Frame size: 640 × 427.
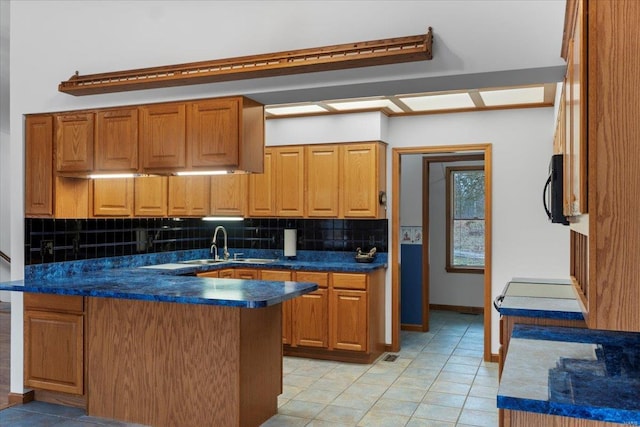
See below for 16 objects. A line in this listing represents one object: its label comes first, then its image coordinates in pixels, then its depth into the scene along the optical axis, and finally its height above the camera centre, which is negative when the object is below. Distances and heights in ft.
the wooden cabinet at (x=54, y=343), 12.24 -2.89
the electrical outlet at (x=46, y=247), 13.38 -0.74
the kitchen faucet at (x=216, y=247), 19.96 -1.10
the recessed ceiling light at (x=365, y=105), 16.05 +3.43
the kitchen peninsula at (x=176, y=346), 10.69 -2.68
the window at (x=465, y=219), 25.21 -0.05
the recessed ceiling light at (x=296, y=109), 16.70 +3.40
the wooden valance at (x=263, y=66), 9.01 +2.77
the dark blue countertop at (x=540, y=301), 8.89 -1.51
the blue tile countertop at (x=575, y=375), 4.86 -1.69
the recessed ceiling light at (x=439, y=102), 15.17 +3.41
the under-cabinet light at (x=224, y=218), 19.01 -0.02
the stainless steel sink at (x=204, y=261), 18.67 -1.54
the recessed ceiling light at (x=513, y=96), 14.28 +3.38
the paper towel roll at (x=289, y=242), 19.06 -0.85
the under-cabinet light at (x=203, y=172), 11.18 +0.94
